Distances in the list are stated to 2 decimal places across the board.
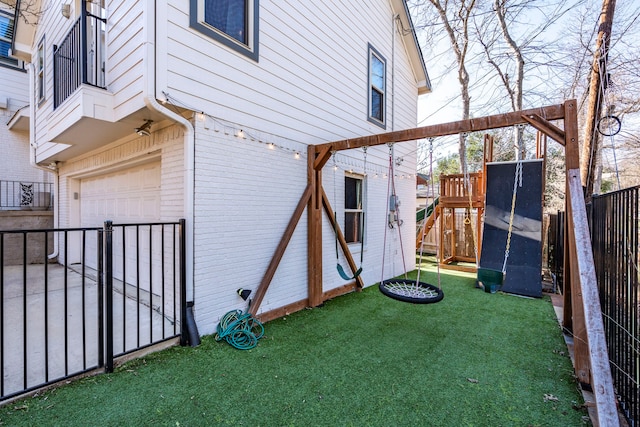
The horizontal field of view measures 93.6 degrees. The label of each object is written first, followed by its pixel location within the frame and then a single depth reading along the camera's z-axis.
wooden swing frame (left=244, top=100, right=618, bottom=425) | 1.99
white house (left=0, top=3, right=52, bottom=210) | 7.74
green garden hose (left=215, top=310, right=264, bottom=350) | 3.33
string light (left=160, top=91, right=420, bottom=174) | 3.19
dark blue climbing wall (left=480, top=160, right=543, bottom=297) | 5.80
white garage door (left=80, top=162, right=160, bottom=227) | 4.36
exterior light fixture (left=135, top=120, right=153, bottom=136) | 3.53
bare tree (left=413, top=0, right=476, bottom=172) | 9.52
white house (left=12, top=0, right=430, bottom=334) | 3.25
